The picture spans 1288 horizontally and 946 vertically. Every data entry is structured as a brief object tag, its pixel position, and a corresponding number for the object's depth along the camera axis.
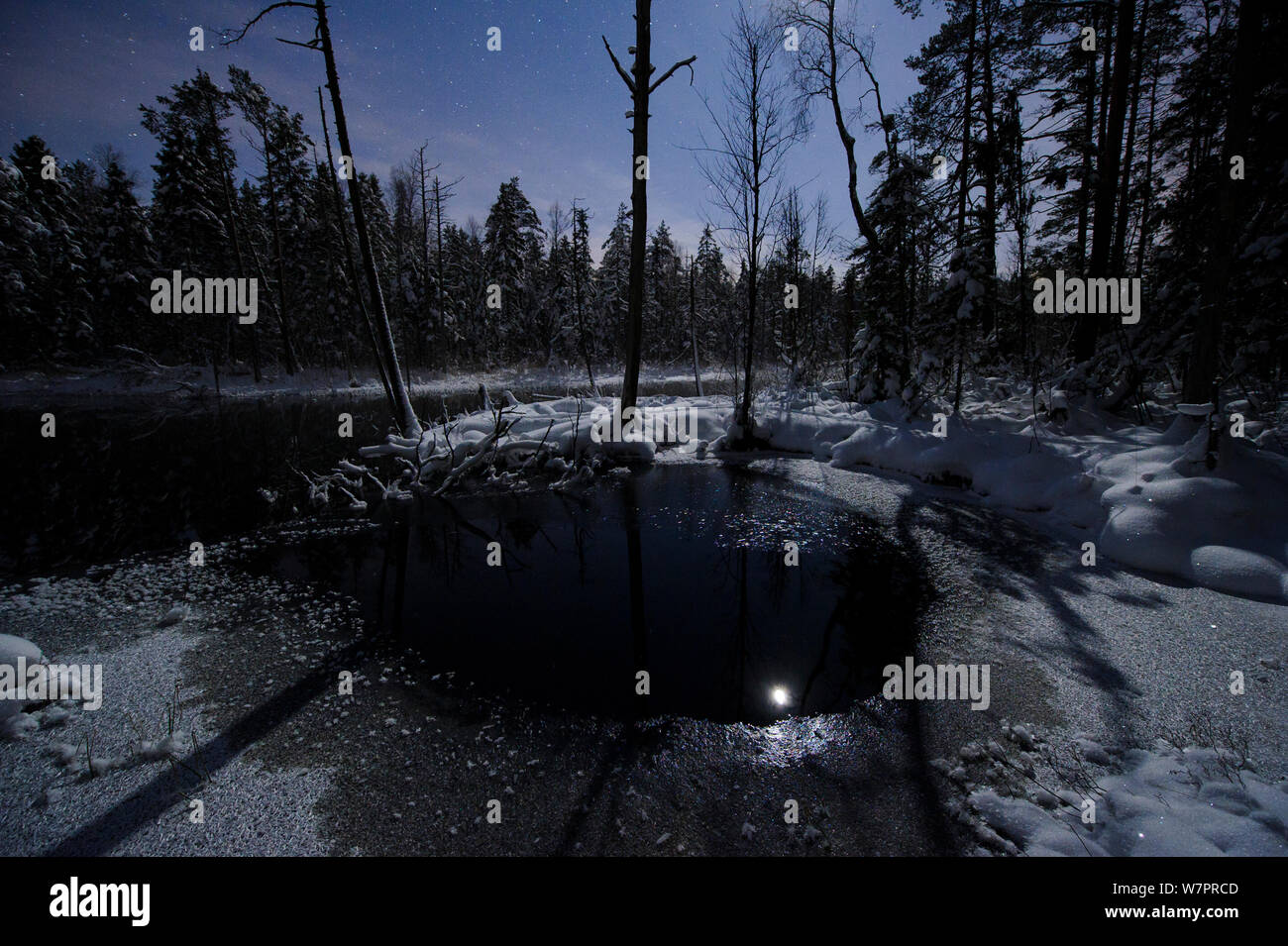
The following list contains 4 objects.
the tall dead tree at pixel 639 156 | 10.02
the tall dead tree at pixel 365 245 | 10.14
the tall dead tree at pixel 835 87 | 14.70
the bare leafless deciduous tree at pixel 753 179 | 11.64
